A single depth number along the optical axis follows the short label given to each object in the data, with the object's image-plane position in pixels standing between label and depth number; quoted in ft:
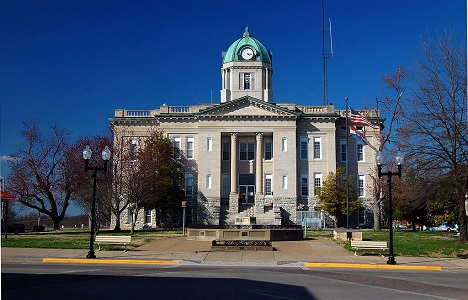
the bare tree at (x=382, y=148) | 179.42
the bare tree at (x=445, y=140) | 105.60
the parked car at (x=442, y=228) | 249.38
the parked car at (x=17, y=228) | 160.43
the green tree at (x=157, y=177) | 160.35
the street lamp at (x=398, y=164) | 76.38
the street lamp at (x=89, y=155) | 83.41
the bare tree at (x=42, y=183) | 183.83
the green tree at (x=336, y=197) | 201.05
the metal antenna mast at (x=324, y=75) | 243.19
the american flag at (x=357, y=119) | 146.20
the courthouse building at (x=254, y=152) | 210.59
